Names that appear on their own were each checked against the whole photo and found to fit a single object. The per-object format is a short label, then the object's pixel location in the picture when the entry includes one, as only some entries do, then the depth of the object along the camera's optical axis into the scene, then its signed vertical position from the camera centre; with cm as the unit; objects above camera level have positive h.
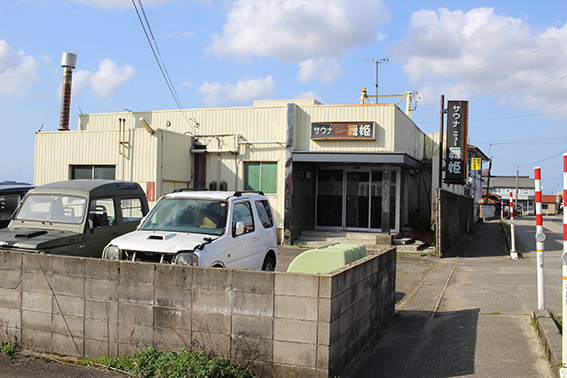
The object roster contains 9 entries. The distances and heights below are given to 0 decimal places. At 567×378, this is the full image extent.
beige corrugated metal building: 1836 +172
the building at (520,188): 10612 +422
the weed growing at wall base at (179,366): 491 -168
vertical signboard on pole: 1989 +266
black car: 1024 +0
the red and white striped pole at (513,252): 1642 -148
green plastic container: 664 -76
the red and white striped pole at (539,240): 722 -48
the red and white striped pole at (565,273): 511 -68
